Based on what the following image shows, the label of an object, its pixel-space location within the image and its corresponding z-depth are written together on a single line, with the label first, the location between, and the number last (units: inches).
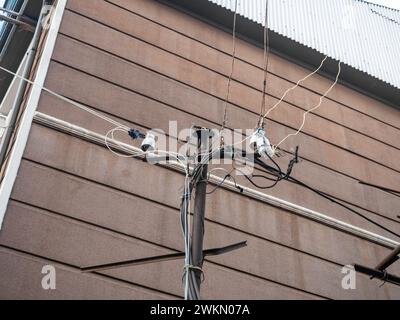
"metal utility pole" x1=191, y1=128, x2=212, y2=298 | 159.8
